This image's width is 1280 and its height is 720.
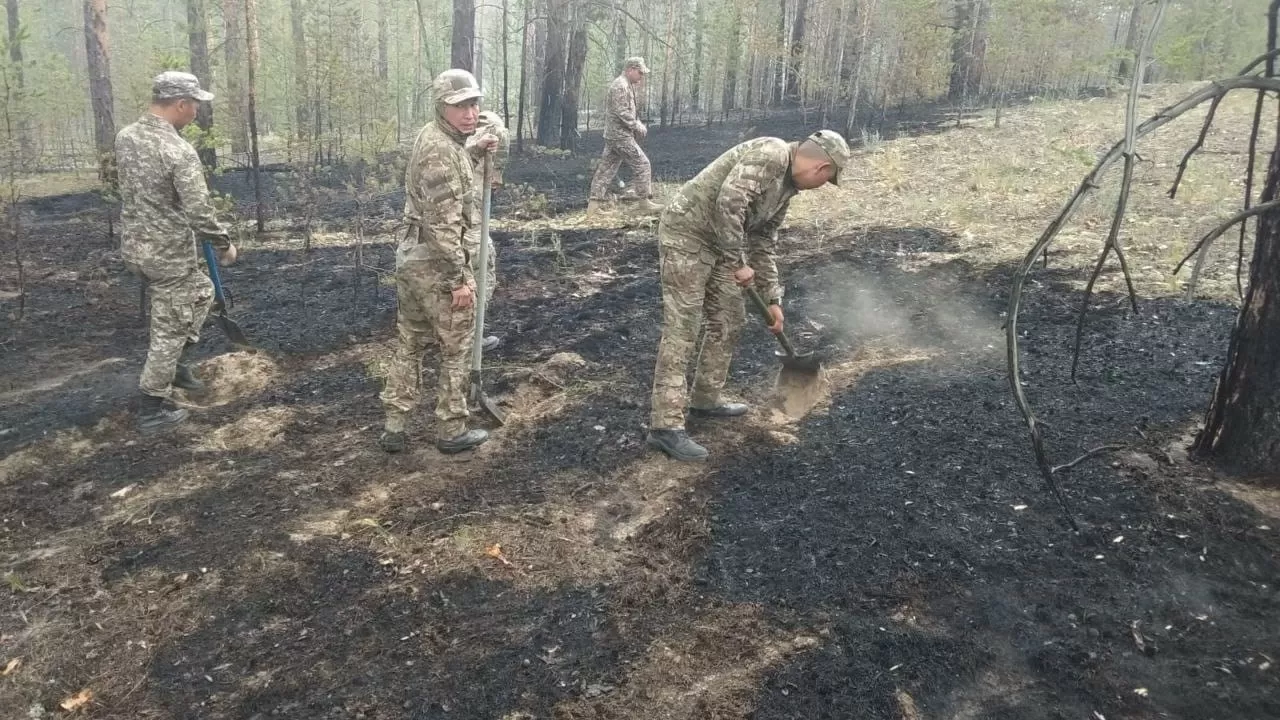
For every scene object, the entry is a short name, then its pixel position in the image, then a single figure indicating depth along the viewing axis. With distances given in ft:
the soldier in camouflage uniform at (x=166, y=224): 15.44
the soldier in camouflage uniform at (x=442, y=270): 13.16
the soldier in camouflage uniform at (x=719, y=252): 13.09
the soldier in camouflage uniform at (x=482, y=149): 14.94
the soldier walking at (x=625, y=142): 33.60
